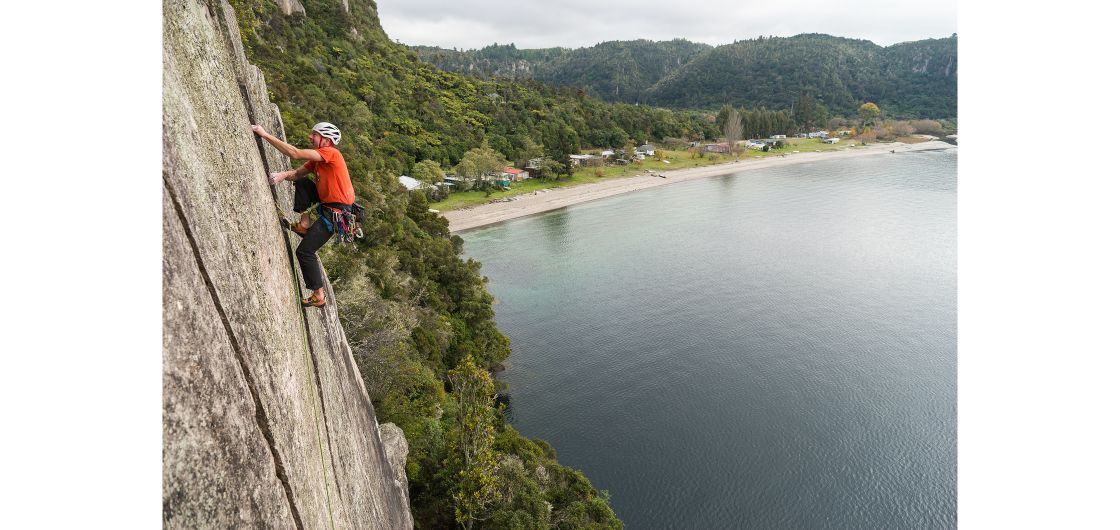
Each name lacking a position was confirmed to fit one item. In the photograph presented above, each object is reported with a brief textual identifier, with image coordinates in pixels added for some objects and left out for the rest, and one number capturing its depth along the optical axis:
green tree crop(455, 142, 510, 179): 80.50
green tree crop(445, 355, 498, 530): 19.48
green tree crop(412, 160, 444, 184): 75.25
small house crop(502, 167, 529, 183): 87.62
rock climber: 6.80
